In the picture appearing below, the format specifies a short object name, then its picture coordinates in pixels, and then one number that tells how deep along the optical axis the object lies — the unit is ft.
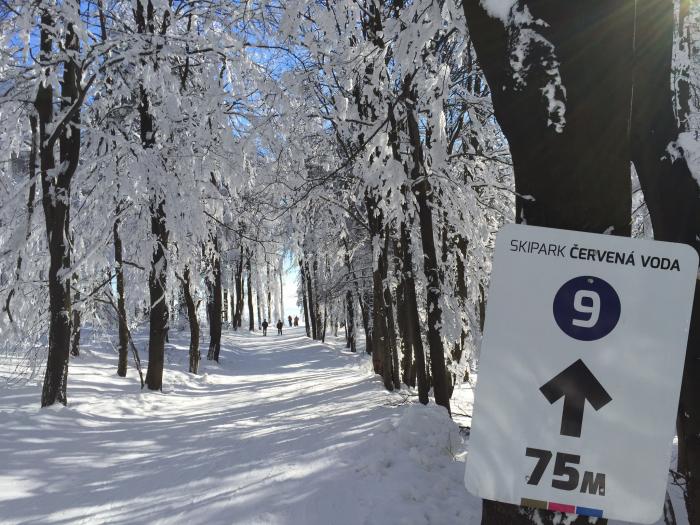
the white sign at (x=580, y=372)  4.40
